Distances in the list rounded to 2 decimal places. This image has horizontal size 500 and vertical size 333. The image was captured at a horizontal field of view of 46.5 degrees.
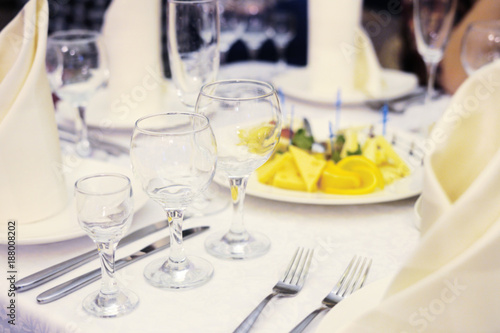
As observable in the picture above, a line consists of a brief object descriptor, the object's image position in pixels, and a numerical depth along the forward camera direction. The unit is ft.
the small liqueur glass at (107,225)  2.54
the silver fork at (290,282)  2.47
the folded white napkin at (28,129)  3.16
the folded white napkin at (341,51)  5.74
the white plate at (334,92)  5.63
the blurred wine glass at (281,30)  7.24
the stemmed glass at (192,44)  3.85
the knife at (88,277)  2.68
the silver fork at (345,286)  2.50
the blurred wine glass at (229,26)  6.52
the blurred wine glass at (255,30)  7.03
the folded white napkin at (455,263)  1.82
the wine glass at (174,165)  2.61
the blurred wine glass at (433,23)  4.75
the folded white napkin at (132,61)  4.78
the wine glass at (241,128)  2.87
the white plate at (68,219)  3.07
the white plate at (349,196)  3.51
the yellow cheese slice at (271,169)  3.83
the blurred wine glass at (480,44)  4.47
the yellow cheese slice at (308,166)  3.69
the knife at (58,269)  2.79
